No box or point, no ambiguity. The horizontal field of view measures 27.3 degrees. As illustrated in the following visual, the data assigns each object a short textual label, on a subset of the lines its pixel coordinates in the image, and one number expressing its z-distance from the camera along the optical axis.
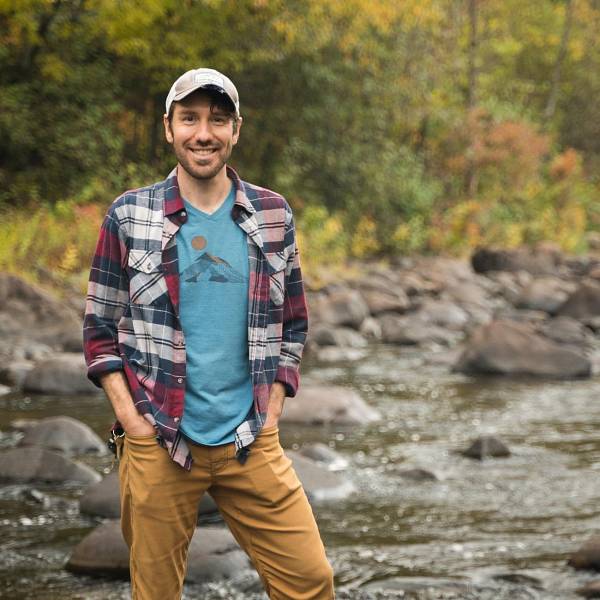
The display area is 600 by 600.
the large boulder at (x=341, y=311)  15.86
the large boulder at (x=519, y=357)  12.62
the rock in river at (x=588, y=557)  5.54
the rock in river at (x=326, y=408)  9.62
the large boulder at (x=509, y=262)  24.28
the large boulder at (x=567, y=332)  14.83
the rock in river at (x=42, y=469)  7.16
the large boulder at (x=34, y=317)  12.55
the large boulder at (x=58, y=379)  10.38
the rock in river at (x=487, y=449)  8.36
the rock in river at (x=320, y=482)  7.08
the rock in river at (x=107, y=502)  6.38
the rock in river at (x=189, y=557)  5.34
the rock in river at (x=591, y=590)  5.13
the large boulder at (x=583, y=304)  17.47
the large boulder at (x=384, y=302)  17.48
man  3.11
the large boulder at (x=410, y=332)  15.15
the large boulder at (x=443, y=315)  16.97
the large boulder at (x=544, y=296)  18.78
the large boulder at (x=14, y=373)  10.75
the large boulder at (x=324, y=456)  8.02
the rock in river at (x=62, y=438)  8.10
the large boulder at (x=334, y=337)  14.49
